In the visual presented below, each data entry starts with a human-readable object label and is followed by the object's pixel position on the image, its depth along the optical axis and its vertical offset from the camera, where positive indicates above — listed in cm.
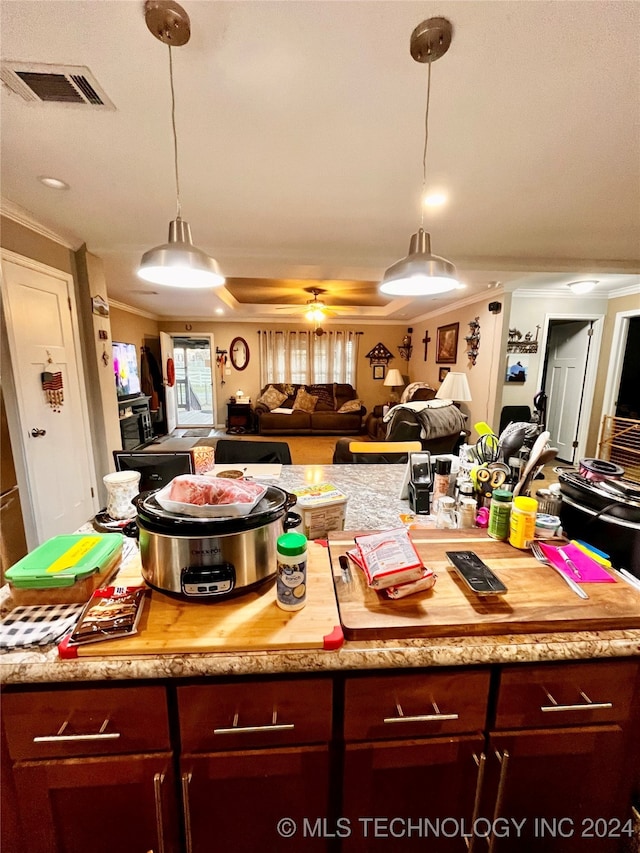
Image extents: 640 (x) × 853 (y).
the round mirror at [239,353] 768 +43
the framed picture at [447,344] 558 +49
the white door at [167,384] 742 -27
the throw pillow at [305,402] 728 -64
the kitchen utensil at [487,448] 142 -32
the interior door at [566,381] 499 -11
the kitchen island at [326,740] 70 -81
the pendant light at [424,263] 108 +42
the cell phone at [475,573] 84 -53
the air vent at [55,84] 124 +110
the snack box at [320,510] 112 -46
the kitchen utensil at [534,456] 113 -28
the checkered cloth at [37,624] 71 -56
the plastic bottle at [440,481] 144 -46
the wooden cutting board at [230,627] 70 -56
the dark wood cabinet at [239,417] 736 -98
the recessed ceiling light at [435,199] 214 +112
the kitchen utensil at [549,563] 86 -54
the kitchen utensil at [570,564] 92 -53
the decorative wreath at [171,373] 750 -3
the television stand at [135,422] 516 -83
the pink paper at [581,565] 90 -53
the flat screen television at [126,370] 532 +2
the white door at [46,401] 243 -22
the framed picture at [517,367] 466 +8
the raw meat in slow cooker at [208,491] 85 -31
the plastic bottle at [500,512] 107 -44
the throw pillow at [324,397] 741 -55
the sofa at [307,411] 702 -83
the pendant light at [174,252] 103 +42
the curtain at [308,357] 777 +35
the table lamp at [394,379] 723 -14
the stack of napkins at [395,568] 83 -49
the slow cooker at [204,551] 76 -42
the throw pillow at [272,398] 734 -56
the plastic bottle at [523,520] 101 -44
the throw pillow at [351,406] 723 -73
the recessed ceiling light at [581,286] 406 +106
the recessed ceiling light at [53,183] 197 +112
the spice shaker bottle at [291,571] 75 -46
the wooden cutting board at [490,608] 76 -56
